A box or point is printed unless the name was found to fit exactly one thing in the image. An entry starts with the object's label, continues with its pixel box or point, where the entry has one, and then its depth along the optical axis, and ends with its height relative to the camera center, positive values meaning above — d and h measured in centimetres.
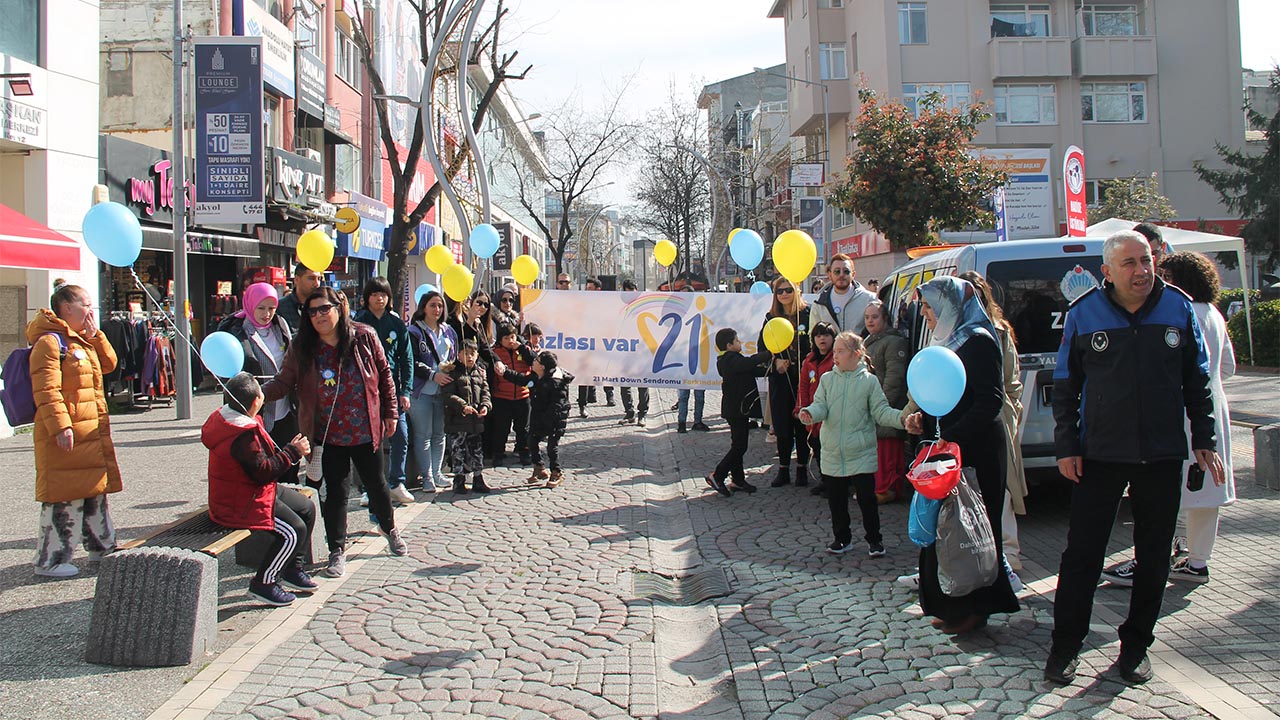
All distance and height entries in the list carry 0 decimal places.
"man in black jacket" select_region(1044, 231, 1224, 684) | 406 -27
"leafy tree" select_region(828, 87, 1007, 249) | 2266 +468
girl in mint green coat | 627 -36
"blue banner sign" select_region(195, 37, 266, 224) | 1559 +432
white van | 688 +53
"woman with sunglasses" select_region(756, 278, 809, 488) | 890 -22
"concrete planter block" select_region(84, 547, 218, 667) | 449 -100
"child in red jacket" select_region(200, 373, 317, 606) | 522 -46
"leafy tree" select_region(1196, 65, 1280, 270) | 3191 +602
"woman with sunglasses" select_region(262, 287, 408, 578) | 601 -4
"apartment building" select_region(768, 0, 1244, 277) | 3616 +1080
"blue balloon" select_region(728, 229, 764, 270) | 1042 +139
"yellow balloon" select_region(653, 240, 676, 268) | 1538 +203
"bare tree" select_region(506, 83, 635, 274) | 3278 +732
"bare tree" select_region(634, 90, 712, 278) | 3903 +849
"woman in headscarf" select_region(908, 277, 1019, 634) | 472 -26
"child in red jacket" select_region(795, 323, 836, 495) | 789 +8
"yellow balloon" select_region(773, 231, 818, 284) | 888 +111
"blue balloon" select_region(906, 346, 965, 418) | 452 -3
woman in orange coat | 577 -24
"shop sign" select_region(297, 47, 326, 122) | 2331 +746
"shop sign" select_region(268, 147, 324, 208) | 2119 +480
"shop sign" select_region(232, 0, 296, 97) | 1944 +741
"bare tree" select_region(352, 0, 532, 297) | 1489 +437
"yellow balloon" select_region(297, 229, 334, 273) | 854 +122
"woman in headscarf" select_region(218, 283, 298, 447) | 731 +40
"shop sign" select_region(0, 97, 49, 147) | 1212 +347
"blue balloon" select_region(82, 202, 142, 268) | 600 +100
